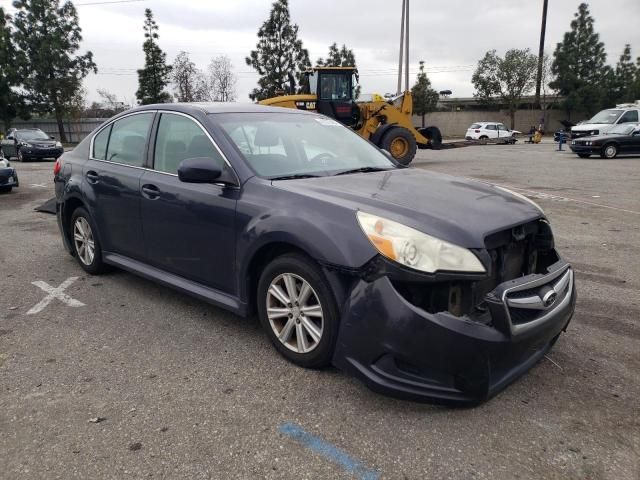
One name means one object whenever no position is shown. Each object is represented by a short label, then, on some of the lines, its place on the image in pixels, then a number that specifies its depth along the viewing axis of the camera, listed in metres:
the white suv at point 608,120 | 20.39
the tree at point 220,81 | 48.68
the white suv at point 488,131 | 35.03
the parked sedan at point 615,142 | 19.69
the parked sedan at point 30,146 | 21.19
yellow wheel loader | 16.38
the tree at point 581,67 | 54.31
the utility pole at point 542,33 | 50.27
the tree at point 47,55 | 40.91
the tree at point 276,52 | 46.16
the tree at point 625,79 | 55.34
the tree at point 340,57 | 54.62
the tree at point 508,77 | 53.47
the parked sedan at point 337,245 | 2.55
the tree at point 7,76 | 40.16
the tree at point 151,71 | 45.31
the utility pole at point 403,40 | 31.38
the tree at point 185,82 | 47.12
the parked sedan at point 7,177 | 11.14
